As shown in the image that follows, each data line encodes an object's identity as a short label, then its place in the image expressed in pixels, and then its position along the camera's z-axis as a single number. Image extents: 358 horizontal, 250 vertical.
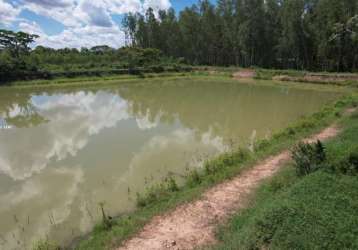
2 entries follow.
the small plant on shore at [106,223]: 5.06
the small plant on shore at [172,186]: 6.34
